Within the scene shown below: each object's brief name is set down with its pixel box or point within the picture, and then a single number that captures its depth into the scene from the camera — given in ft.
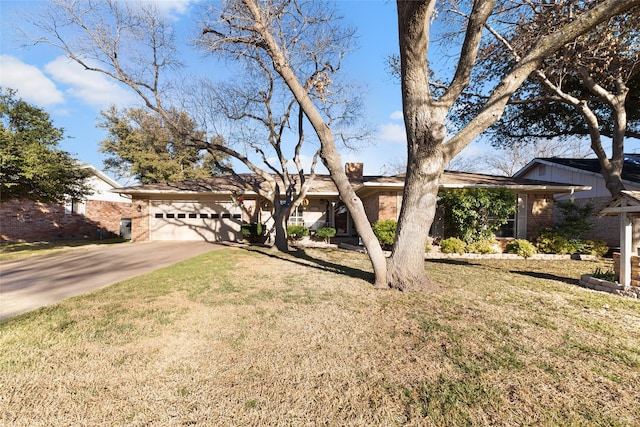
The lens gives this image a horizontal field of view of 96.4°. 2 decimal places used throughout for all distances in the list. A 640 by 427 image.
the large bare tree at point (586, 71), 25.46
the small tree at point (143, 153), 81.61
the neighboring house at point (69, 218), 50.39
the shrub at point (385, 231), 35.83
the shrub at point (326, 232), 44.16
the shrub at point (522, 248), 34.06
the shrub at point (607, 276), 19.67
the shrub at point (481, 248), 34.99
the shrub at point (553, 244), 34.71
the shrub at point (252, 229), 45.52
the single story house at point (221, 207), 46.73
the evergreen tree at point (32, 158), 33.06
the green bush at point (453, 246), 34.63
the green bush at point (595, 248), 34.53
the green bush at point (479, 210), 35.70
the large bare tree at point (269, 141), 32.91
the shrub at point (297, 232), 44.57
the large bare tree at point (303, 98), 19.06
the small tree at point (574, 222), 36.65
